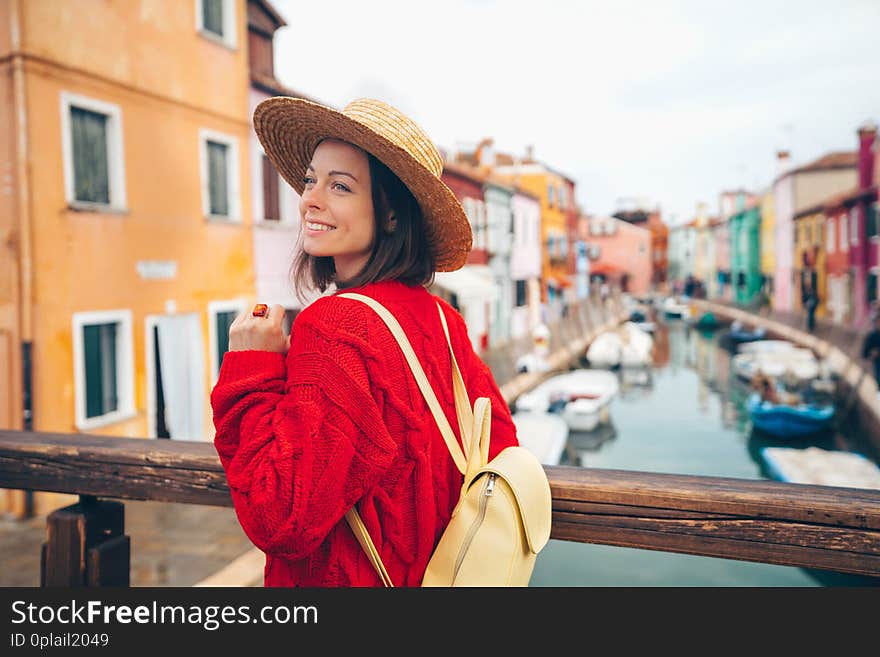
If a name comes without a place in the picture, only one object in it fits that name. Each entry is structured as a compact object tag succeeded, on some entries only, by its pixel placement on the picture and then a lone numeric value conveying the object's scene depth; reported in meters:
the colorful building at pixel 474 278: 17.11
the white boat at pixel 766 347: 23.05
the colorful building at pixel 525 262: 25.66
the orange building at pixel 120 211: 6.81
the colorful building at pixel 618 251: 57.25
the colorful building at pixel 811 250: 30.64
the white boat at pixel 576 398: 16.14
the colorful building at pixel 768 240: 40.44
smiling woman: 1.03
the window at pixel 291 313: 10.56
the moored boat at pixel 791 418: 16.06
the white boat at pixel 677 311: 50.49
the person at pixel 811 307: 28.34
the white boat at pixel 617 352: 27.58
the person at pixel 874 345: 16.33
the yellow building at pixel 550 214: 30.47
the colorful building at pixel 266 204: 9.91
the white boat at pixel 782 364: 19.61
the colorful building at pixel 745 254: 45.22
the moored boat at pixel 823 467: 11.16
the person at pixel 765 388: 17.57
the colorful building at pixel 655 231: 71.50
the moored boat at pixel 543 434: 12.02
